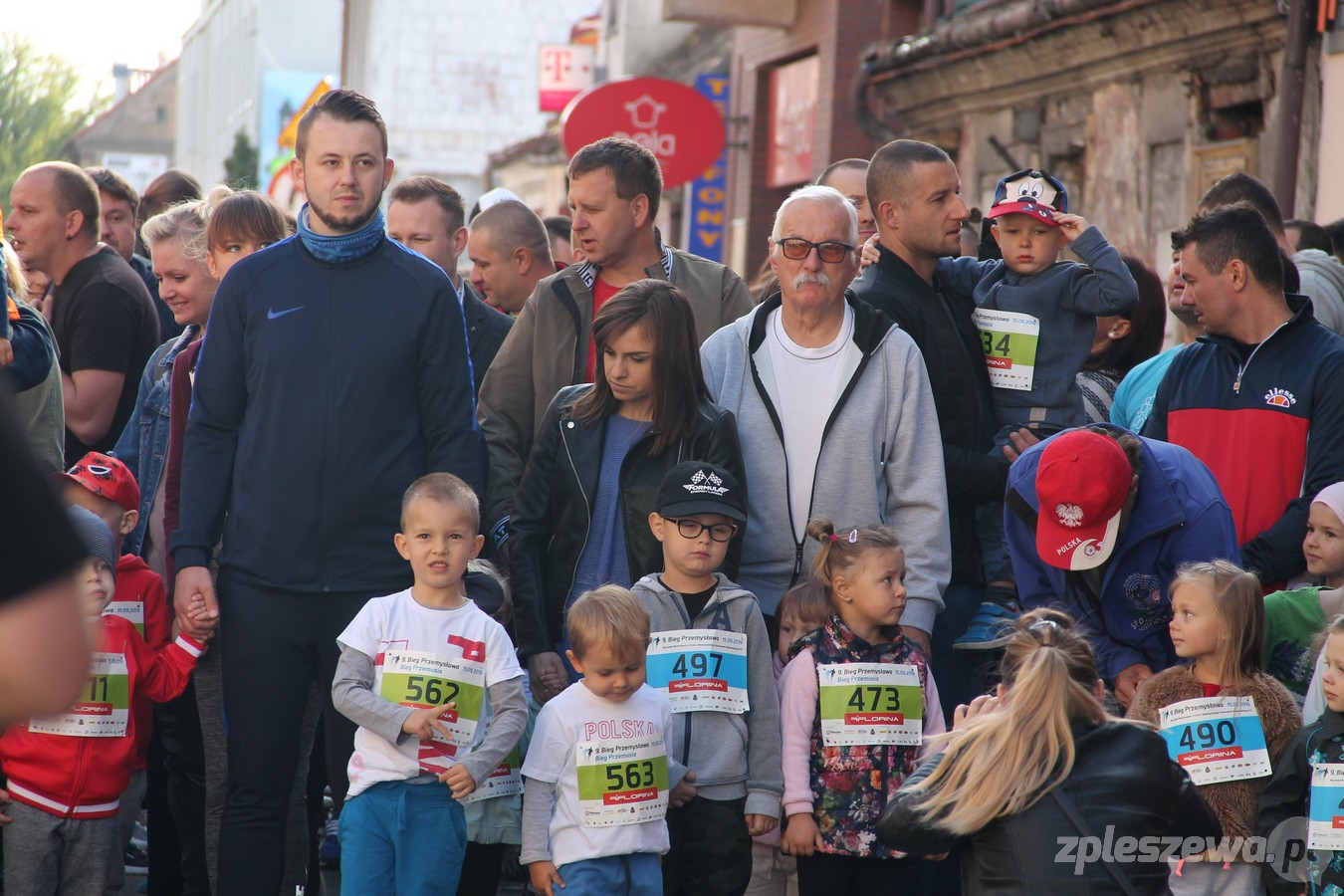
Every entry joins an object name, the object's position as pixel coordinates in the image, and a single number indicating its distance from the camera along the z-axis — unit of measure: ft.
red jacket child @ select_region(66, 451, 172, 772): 34.58
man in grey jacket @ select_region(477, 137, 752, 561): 36.14
